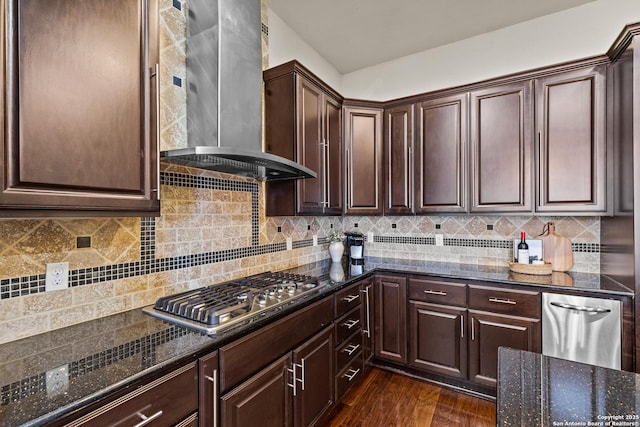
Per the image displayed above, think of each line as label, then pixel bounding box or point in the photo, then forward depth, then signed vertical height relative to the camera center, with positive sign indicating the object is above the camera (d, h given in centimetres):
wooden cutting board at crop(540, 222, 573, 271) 246 -31
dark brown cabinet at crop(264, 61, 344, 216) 223 +63
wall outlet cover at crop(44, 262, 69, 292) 124 -26
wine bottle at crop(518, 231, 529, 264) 250 -32
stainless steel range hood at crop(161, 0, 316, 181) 164 +75
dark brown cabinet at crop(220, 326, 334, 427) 128 -90
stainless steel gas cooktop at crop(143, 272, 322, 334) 130 -45
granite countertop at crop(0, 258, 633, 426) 78 -49
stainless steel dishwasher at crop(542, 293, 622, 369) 189 -77
